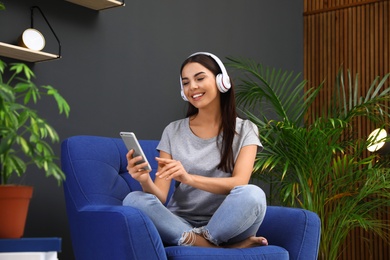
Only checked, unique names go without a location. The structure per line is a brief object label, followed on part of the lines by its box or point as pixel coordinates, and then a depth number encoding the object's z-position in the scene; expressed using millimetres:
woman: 2559
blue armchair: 2369
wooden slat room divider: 5672
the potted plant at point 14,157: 1431
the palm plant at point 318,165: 4148
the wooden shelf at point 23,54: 3085
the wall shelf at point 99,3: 3633
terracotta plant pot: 1459
